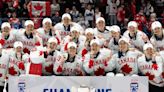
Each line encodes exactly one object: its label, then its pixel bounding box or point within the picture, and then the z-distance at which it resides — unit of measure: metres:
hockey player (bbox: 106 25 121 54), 13.05
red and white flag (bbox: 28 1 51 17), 18.80
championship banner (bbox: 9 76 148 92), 11.23
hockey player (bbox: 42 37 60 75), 12.22
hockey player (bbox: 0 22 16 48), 13.26
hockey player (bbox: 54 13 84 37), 13.80
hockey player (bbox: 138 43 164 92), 11.93
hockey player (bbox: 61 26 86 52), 12.97
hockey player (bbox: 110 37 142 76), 12.10
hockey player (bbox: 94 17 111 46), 13.43
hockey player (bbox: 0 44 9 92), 12.20
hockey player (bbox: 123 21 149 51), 13.34
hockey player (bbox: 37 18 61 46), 13.56
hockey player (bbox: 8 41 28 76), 12.26
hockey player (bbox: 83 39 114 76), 12.08
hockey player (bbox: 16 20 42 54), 13.32
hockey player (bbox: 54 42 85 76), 11.98
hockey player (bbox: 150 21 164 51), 12.91
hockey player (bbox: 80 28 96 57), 12.63
